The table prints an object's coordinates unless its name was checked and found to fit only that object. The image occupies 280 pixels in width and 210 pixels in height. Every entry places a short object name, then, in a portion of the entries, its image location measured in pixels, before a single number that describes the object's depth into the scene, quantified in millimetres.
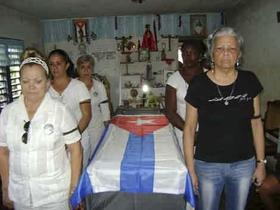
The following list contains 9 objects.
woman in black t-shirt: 1702
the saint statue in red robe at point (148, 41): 6621
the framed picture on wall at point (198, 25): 6648
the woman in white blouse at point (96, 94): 3291
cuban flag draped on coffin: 1813
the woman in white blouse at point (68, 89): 2553
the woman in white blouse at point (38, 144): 1673
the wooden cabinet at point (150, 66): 6564
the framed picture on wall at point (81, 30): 6709
